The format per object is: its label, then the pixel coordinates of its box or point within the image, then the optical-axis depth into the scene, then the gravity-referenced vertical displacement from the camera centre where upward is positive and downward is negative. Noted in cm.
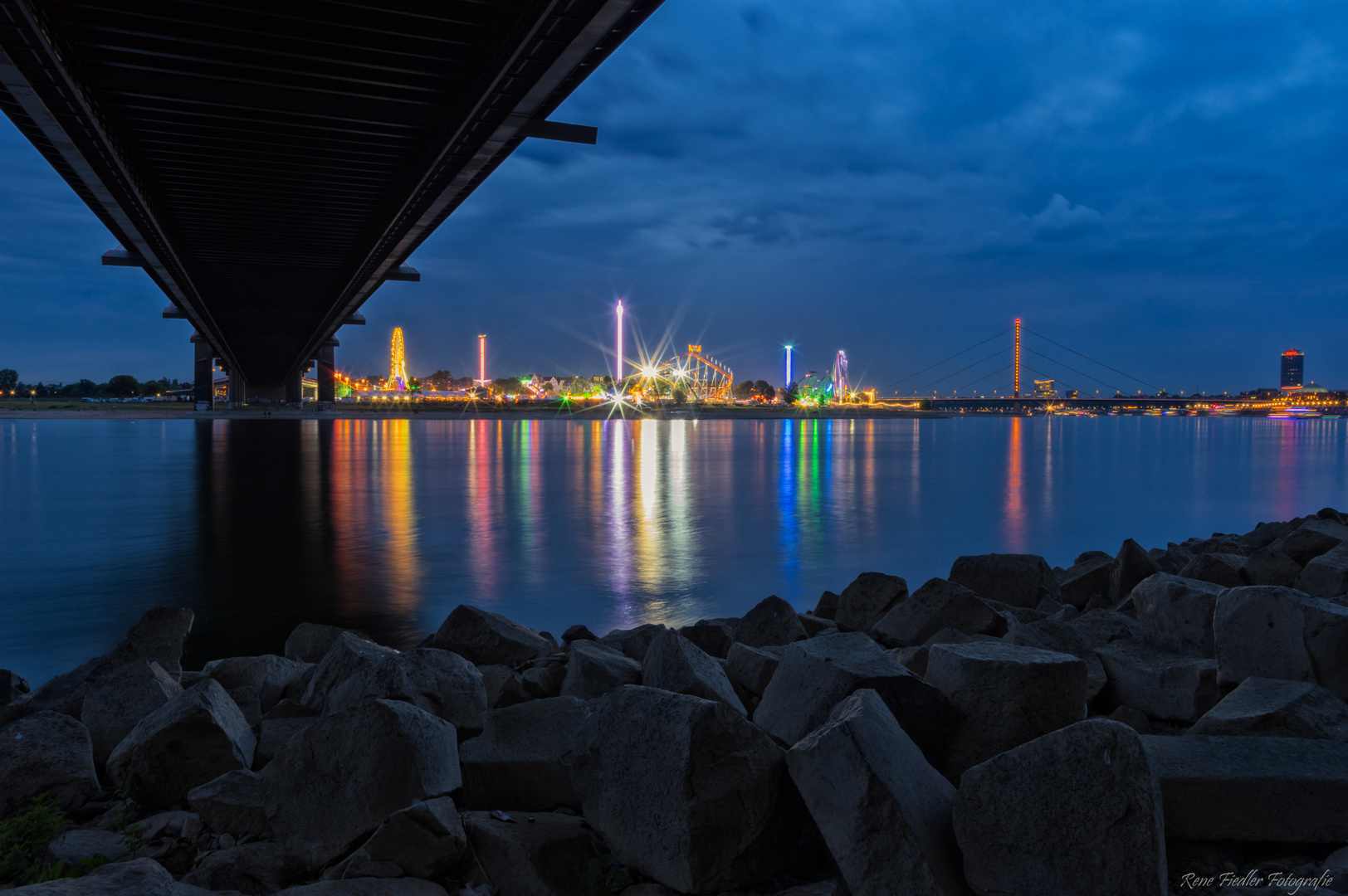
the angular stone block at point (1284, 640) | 395 -105
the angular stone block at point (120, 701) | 433 -149
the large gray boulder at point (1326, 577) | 648 -124
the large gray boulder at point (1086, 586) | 789 -157
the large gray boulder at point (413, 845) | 297 -152
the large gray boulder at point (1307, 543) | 796 -119
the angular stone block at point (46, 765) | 371 -155
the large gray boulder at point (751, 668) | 449 -135
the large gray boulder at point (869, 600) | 688 -149
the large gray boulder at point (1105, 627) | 534 -136
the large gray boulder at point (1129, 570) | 765 -138
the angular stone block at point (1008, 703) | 353 -121
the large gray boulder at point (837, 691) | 359 -120
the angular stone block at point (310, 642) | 635 -170
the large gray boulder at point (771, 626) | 608 -151
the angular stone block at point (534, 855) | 306 -162
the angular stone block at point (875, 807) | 272 -131
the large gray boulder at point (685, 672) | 396 -122
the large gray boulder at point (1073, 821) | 262 -129
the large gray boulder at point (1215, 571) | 704 -129
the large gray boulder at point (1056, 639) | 460 -123
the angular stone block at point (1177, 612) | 486 -117
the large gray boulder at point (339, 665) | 446 -131
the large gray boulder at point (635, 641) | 615 -167
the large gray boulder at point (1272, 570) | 702 -127
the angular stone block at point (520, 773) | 357 -151
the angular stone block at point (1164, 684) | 410 -134
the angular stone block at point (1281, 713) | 337 -121
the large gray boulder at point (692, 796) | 295 -137
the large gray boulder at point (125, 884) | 236 -135
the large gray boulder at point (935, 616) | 557 -134
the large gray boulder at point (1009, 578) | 781 -150
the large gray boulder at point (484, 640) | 570 -150
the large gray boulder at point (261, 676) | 506 -158
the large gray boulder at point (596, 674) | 454 -140
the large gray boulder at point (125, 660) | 474 -149
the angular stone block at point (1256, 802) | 296 -136
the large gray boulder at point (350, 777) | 322 -140
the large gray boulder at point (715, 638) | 595 -155
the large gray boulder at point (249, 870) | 304 -166
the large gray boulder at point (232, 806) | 347 -160
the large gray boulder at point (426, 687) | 393 -127
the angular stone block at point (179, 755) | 378 -151
